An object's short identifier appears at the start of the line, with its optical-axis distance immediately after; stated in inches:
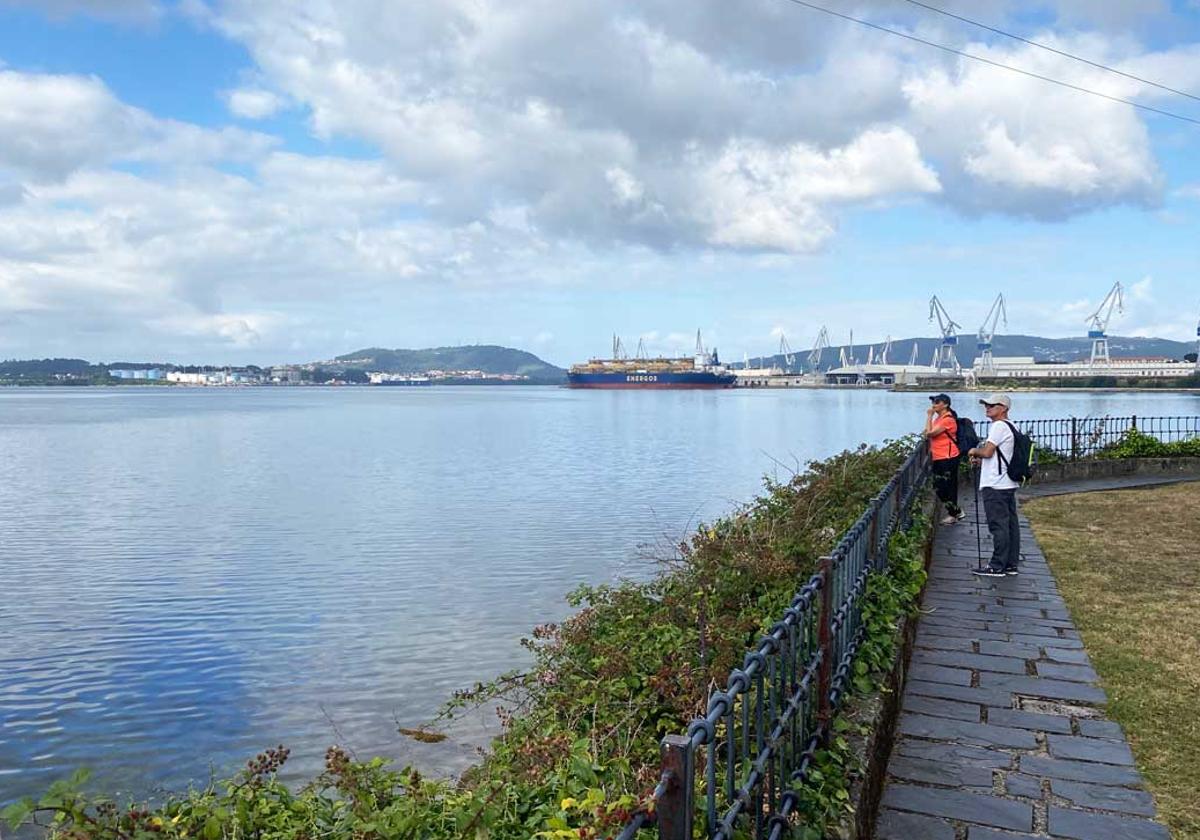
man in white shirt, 334.6
